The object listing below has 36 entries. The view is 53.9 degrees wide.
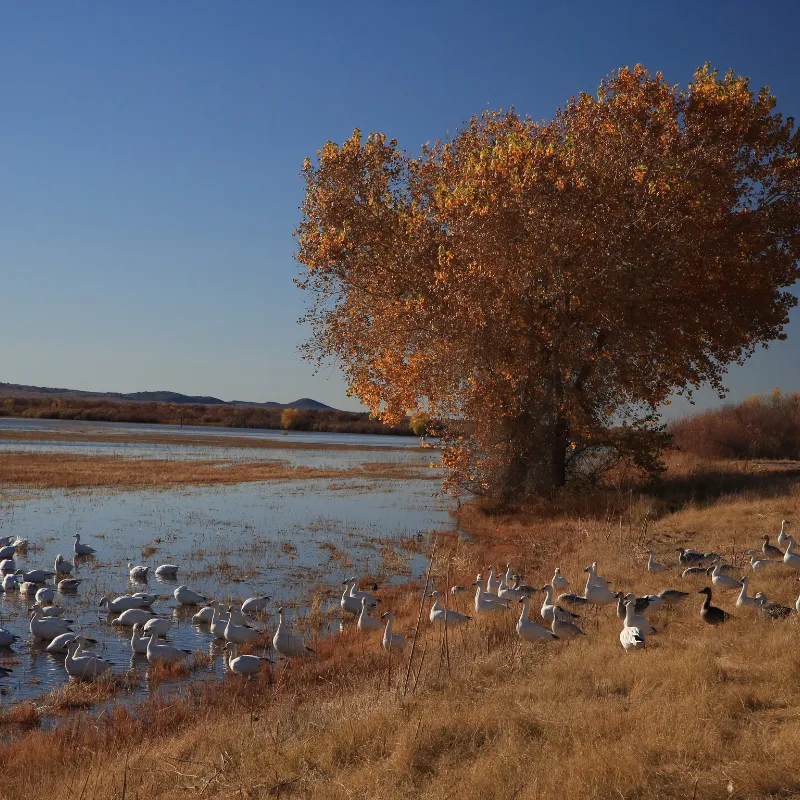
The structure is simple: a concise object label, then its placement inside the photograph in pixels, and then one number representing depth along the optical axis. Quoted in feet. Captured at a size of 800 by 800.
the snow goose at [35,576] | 54.70
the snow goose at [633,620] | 34.63
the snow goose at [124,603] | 47.60
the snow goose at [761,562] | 47.70
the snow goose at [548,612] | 40.09
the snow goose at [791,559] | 46.37
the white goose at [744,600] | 38.55
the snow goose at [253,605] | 48.29
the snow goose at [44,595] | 49.57
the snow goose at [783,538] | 54.24
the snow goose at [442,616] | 43.14
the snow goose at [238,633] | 42.09
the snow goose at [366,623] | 44.78
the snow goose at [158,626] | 42.04
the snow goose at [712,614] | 36.61
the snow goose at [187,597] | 51.39
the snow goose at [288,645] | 40.24
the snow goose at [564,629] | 37.86
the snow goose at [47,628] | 42.14
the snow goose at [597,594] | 42.06
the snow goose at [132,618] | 45.57
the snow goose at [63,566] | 58.18
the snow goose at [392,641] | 38.73
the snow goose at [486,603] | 45.09
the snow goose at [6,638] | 40.55
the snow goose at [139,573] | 56.95
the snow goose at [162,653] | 38.88
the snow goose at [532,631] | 37.55
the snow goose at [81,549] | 65.10
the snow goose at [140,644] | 40.81
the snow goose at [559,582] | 48.29
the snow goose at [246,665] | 37.37
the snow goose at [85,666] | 35.99
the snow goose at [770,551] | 51.44
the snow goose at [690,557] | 52.29
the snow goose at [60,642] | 39.75
